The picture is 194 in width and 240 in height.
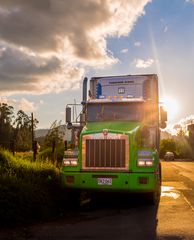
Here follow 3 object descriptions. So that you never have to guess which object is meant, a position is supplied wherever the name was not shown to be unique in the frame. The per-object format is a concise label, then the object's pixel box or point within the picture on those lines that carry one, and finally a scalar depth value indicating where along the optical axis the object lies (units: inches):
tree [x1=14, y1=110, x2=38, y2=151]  2939.6
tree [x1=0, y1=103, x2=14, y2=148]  2547.5
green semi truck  323.0
